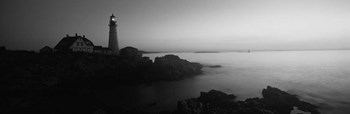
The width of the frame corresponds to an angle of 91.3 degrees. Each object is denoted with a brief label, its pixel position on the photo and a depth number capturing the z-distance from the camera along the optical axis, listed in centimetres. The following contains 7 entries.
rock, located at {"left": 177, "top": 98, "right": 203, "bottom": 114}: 1483
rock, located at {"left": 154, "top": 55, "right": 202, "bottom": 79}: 3766
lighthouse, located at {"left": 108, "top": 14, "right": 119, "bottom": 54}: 4816
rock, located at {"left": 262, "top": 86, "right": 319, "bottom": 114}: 1700
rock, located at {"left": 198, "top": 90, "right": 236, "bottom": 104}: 1933
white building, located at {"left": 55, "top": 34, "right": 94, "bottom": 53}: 4150
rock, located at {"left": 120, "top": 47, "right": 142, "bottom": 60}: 4969
